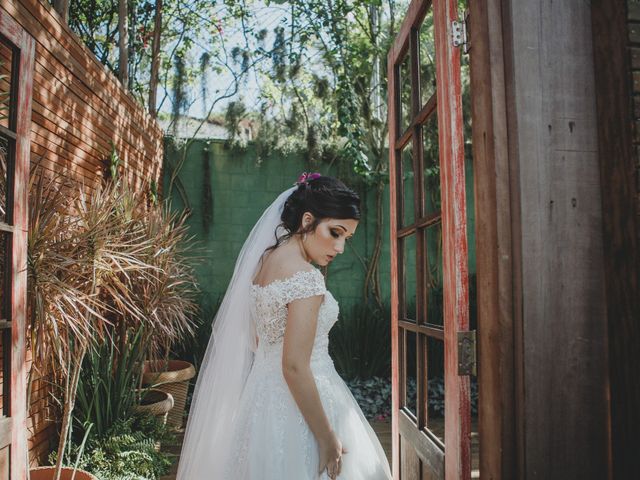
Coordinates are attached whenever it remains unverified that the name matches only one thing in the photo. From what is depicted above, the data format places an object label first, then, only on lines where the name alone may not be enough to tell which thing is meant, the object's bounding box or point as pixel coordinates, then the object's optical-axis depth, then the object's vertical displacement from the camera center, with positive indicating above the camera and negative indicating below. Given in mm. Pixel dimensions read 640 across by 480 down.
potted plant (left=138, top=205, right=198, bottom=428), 3976 -279
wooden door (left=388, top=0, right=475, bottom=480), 1591 +22
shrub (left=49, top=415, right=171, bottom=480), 3068 -1072
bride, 1703 -367
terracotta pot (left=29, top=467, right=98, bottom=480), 2660 -987
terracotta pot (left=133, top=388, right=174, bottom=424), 3629 -925
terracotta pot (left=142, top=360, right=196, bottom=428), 4109 -861
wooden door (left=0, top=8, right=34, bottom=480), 1828 +49
